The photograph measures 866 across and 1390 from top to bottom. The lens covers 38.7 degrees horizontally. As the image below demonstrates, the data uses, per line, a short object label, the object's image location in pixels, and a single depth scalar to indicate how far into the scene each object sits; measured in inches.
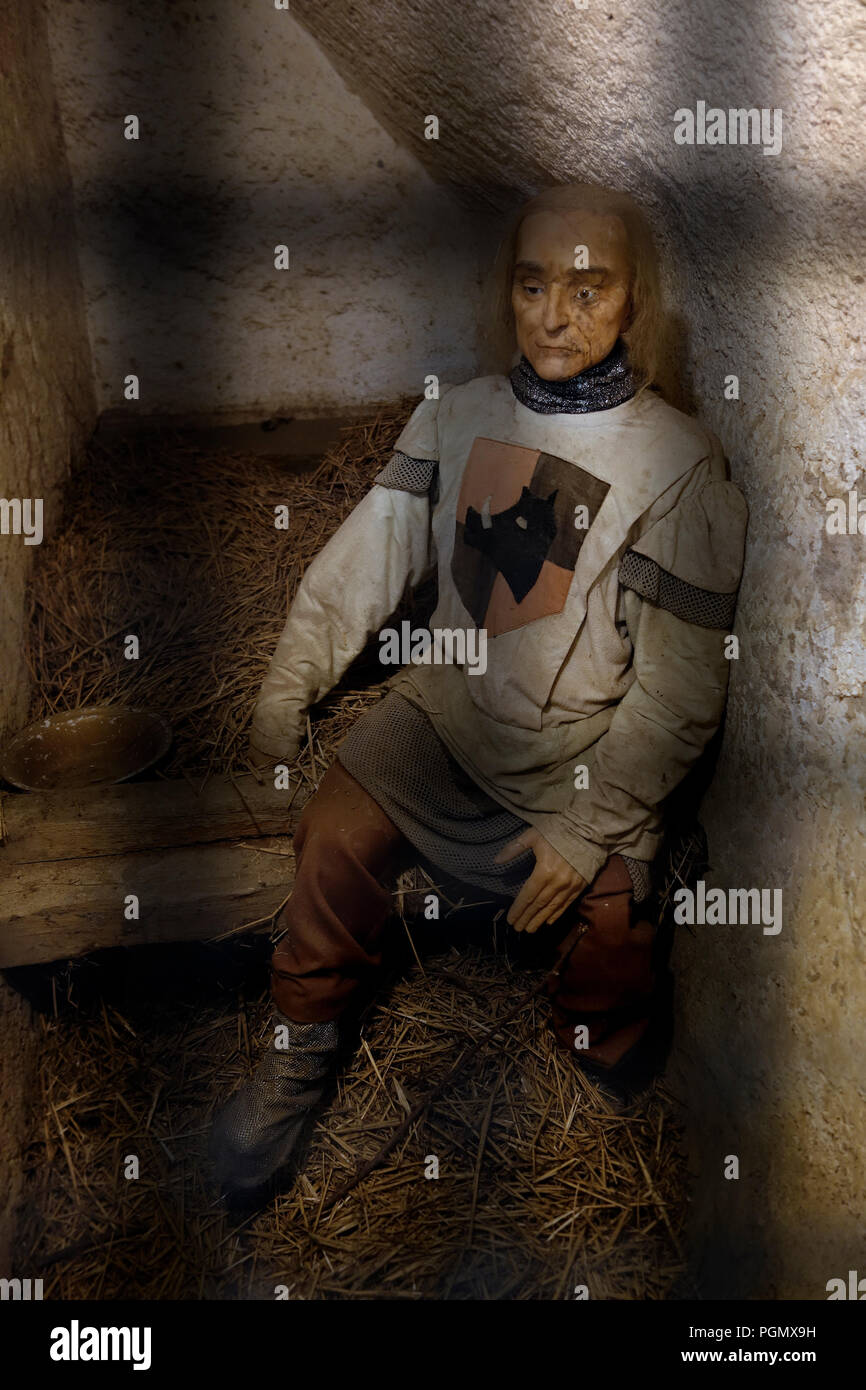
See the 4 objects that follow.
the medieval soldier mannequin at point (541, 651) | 64.6
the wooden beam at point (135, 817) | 75.6
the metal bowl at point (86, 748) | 79.7
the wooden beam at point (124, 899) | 73.5
